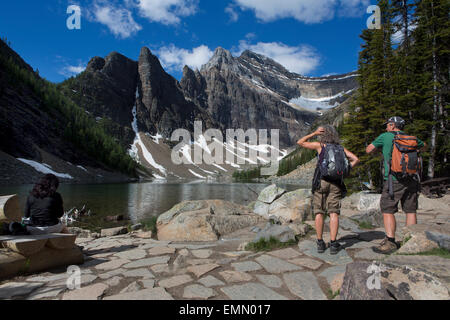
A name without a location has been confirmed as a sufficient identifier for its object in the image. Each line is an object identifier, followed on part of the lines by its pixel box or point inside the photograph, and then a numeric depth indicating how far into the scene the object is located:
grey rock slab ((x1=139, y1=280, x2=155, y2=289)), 3.53
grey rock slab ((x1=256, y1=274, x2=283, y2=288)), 3.47
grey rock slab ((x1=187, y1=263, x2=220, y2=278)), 3.96
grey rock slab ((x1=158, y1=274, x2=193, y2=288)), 3.56
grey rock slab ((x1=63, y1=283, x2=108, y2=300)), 3.19
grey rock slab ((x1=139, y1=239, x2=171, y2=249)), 6.47
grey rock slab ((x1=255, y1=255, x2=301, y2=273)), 4.04
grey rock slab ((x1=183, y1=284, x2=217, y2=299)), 3.16
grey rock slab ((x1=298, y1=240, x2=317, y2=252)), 5.14
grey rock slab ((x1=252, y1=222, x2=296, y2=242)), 5.68
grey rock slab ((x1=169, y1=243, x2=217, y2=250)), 6.24
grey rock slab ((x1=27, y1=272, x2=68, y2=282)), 3.93
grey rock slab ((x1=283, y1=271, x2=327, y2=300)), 3.08
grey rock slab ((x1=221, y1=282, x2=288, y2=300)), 3.09
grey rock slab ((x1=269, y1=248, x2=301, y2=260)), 4.70
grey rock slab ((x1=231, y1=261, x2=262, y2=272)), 4.07
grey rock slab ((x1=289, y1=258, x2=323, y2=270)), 4.12
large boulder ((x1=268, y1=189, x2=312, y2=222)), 9.95
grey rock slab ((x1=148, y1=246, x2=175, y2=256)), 5.63
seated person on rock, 5.35
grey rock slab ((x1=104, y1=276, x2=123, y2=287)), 3.69
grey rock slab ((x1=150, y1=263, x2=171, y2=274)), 4.27
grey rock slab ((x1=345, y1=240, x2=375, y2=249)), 4.97
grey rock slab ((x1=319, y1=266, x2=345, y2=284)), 3.59
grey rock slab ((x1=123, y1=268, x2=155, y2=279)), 4.02
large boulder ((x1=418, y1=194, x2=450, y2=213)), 10.58
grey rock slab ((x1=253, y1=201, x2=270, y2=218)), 11.64
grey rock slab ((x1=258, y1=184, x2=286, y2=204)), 12.06
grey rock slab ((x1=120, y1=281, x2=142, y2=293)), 3.42
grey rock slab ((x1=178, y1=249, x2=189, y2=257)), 5.38
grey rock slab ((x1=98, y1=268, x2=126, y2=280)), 4.05
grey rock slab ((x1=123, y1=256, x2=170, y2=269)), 4.71
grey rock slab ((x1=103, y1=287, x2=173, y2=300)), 3.13
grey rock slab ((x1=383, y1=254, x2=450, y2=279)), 3.07
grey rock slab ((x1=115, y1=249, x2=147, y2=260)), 5.41
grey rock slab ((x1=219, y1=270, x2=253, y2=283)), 3.67
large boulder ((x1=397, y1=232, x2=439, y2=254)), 4.05
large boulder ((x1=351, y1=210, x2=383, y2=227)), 7.47
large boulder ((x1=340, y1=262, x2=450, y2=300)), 2.34
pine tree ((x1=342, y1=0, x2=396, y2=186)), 19.30
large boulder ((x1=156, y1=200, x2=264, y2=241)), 7.73
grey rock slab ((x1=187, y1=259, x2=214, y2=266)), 4.68
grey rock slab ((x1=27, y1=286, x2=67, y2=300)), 3.25
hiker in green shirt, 4.62
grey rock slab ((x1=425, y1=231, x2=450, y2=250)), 4.04
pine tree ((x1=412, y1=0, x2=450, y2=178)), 16.12
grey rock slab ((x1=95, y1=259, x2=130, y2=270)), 4.64
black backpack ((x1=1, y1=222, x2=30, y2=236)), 4.71
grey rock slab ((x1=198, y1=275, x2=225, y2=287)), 3.53
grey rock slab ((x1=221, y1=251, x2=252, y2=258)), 5.14
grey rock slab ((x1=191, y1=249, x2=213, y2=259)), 5.28
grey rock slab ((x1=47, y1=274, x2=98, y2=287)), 3.72
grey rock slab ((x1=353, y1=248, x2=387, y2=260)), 4.30
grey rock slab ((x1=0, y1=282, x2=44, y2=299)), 3.35
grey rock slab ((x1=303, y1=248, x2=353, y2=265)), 4.27
